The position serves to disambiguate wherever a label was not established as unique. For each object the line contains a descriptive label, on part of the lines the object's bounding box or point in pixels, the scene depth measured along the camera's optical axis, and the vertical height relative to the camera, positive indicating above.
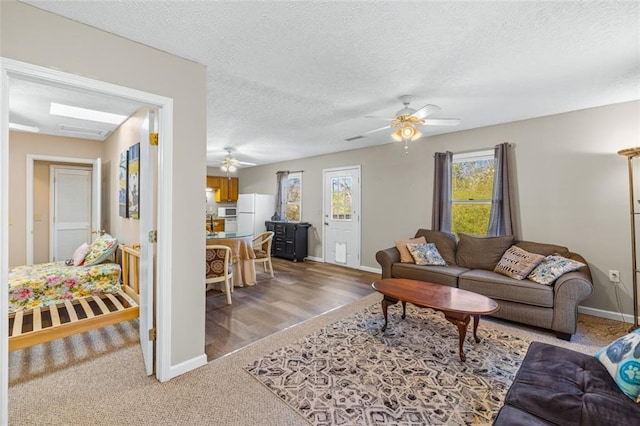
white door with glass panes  5.79 -0.05
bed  2.61 -0.96
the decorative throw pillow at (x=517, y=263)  3.19 -0.59
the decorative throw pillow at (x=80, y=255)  3.70 -0.56
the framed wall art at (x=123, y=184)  3.45 +0.40
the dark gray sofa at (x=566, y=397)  1.15 -0.85
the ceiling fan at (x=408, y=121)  2.94 +1.02
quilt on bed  3.04 -0.83
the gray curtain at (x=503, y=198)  3.79 +0.22
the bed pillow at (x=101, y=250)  3.64 -0.50
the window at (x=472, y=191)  4.12 +0.36
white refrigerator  7.12 +0.08
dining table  4.20 -0.64
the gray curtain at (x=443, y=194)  4.40 +0.32
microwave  7.93 +0.06
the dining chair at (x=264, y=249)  4.95 -0.65
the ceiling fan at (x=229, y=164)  5.59 +1.04
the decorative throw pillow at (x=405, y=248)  4.05 -0.52
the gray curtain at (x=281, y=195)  7.23 +0.51
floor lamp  2.77 -0.20
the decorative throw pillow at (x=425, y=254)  3.90 -0.58
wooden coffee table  2.33 -0.80
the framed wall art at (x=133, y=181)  3.04 +0.38
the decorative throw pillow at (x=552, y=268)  2.92 -0.60
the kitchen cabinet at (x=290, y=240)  6.49 -0.63
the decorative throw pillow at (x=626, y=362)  1.30 -0.77
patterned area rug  1.77 -1.26
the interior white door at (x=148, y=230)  2.14 -0.13
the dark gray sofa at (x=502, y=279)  2.73 -0.77
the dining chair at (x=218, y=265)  3.63 -0.69
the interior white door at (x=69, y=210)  4.80 +0.07
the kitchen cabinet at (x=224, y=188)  8.21 +0.81
